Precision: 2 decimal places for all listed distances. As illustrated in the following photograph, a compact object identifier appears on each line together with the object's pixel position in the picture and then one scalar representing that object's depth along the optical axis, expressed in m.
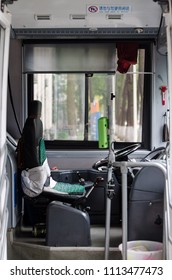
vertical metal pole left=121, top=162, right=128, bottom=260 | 3.38
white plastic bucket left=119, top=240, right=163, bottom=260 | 3.38
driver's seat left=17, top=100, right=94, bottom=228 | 4.21
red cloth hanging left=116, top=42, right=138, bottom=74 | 5.18
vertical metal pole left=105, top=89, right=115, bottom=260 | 3.62
